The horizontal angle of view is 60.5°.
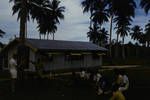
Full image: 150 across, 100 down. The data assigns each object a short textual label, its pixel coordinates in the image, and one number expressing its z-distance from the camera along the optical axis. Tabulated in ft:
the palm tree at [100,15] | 74.45
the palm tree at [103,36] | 94.43
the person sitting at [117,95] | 11.46
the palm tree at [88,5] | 73.84
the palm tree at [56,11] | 78.60
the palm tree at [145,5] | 62.23
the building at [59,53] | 40.73
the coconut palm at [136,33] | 120.49
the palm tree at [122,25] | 78.74
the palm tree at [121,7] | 68.24
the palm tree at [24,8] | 28.33
